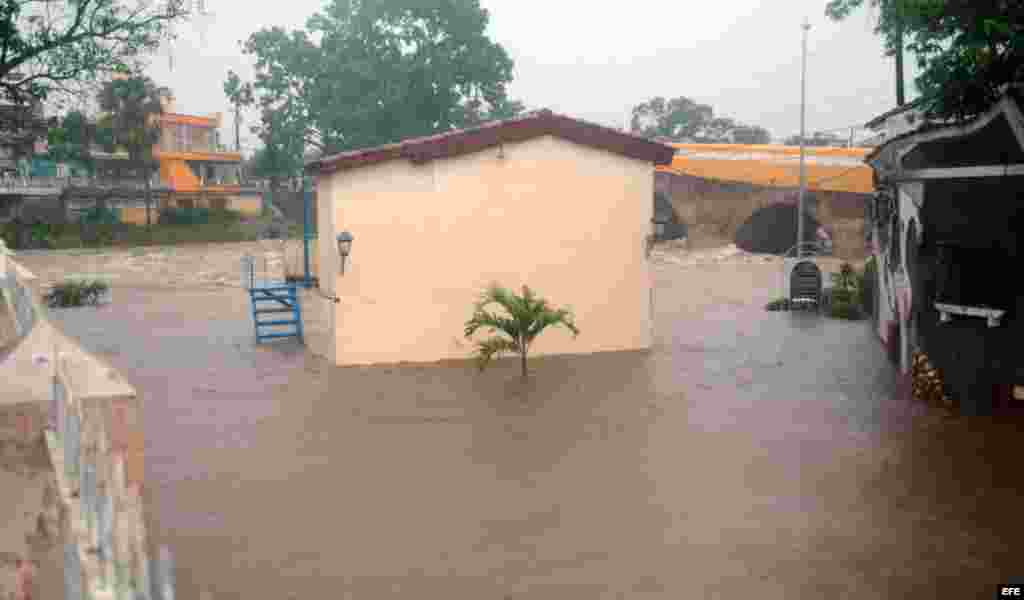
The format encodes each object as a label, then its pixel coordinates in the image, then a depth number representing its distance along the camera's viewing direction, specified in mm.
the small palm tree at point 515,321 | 13477
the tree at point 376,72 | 39594
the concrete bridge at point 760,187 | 36844
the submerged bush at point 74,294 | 24094
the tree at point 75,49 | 13148
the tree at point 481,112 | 42656
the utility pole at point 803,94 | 27297
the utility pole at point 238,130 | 53775
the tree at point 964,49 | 7664
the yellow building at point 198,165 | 53188
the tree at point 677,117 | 64750
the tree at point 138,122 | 45000
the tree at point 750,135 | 67938
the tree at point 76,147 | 44156
